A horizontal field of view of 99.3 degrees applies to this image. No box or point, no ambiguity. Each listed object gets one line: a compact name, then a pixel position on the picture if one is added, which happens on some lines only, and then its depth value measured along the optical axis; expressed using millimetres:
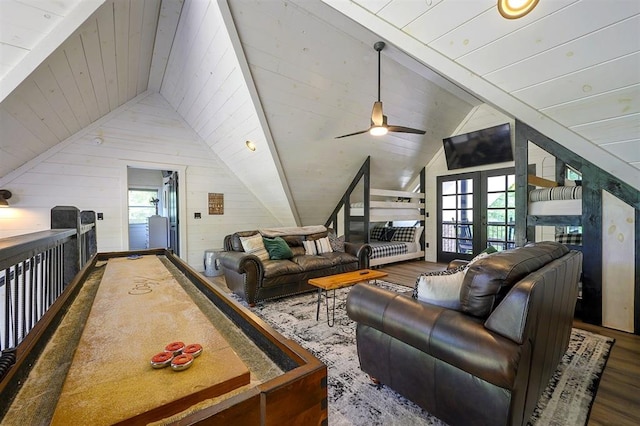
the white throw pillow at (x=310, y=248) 4169
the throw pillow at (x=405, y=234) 5840
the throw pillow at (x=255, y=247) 3596
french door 4848
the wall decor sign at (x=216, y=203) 4859
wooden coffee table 2686
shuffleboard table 435
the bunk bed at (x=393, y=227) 5219
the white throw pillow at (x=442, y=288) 1459
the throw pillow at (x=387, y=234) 6124
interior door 4625
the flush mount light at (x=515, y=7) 1543
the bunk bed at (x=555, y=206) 2736
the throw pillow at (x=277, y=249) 3707
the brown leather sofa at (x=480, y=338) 1161
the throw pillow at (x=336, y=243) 4426
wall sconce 3188
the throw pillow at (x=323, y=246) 4242
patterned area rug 1491
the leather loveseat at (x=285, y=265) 3213
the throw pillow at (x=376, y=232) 6380
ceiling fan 2961
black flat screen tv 4637
